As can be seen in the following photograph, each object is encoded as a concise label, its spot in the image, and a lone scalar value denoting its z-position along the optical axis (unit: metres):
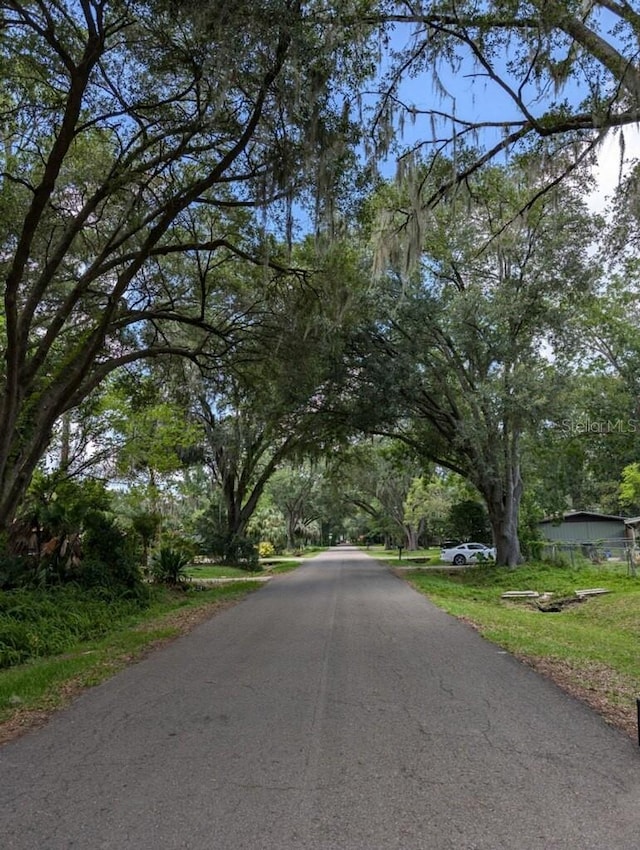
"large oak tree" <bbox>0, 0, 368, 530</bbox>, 7.84
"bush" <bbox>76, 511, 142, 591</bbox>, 14.35
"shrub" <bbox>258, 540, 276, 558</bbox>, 45.90
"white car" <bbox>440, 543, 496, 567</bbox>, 32.91
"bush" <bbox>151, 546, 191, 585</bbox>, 18.27
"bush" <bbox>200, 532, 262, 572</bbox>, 30.06
